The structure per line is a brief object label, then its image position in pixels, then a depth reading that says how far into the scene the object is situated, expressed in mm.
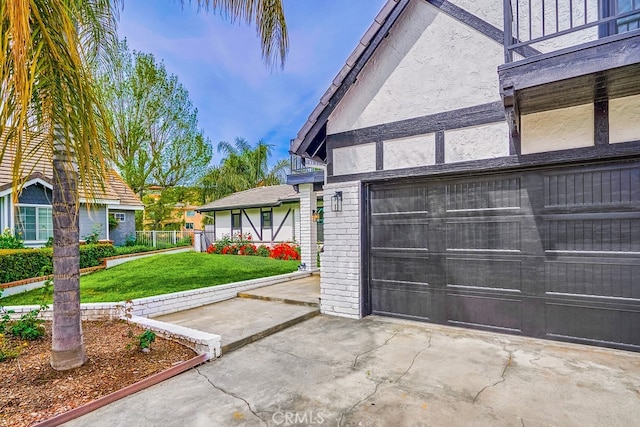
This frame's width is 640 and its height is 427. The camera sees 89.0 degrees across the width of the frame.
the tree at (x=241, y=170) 26422
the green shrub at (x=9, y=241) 10283
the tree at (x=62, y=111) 2318
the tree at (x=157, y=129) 19891
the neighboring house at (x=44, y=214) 11914
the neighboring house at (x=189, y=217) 24841
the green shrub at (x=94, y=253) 11531
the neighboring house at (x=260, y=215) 18094
